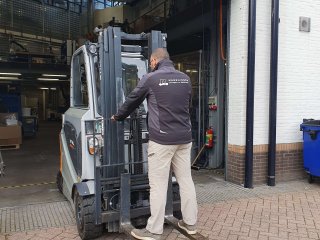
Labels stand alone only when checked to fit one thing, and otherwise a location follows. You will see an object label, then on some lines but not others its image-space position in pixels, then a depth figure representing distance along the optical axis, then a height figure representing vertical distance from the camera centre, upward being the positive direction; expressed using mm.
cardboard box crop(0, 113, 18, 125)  12598 -527
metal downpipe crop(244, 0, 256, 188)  6656 +181
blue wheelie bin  6879 -826
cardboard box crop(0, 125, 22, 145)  12156 -1033
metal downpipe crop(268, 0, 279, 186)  6816 +222
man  3859 -170
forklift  4305 -496
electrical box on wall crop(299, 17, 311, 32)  7281 +1558
